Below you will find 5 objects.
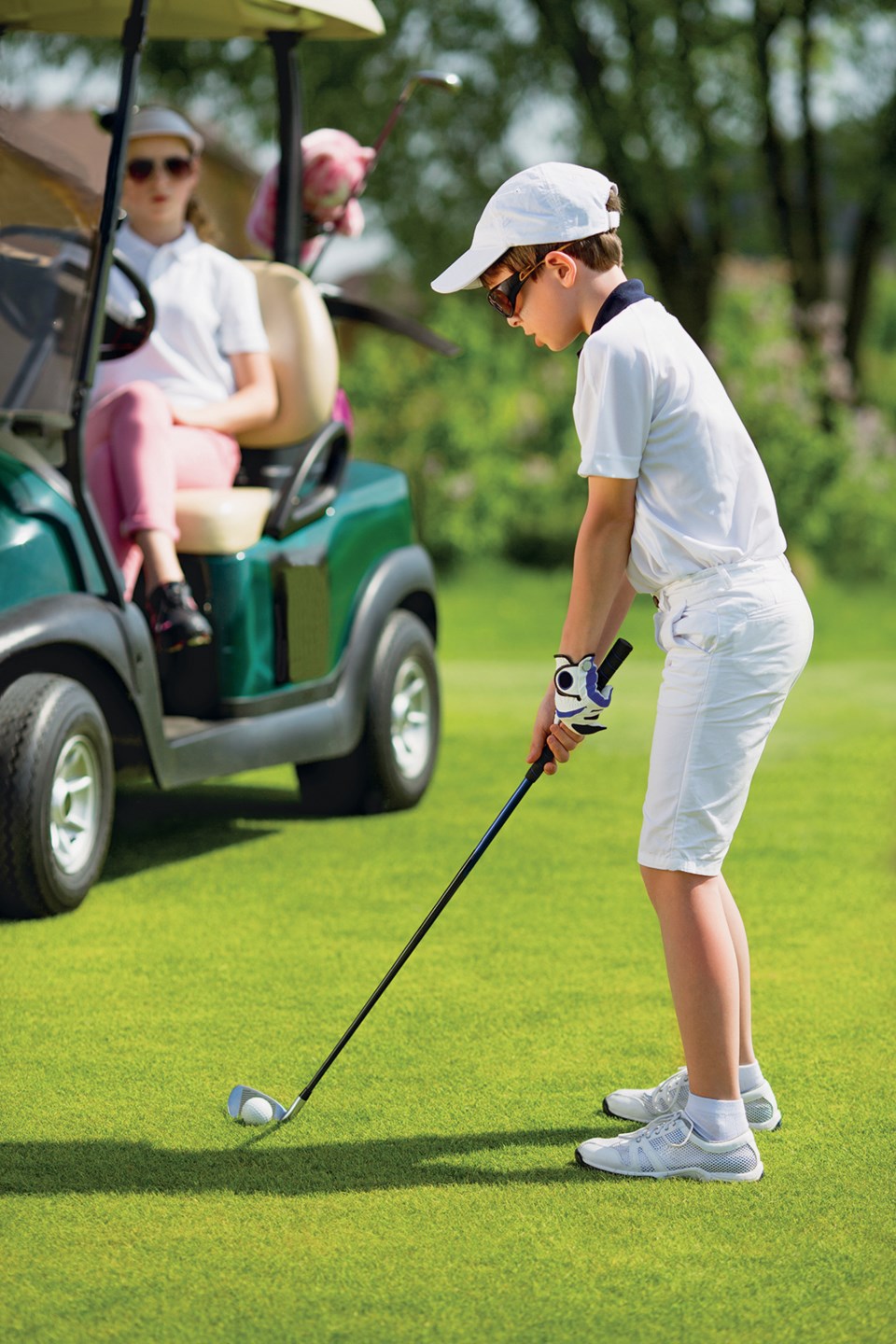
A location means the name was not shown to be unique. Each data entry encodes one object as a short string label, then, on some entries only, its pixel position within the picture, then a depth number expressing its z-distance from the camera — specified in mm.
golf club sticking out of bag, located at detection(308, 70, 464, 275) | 10755
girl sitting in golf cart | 9136
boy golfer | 5374
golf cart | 8225
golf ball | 5867
